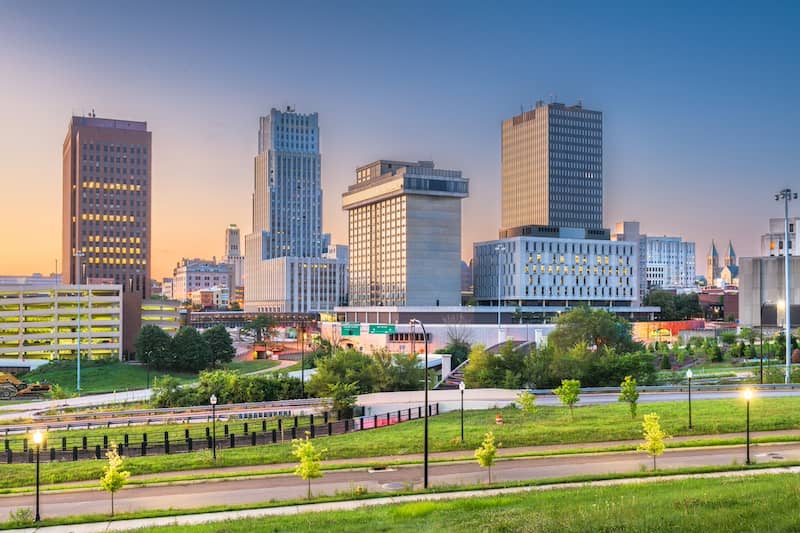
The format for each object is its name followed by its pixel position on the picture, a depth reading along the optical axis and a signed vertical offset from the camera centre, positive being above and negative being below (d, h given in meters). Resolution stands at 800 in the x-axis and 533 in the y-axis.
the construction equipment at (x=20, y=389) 82.12 -10.79
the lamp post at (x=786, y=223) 59.94 +6.14
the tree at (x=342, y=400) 51.30 -7.28
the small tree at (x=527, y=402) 44.97 -6.49
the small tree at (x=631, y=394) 42.06 -5.62
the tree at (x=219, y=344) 113.44 -7.69
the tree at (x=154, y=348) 107.75 -7.92
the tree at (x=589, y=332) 83.19 -4.29
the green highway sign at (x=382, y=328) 112.38 -5.15
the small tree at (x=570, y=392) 43.72 -5.76
